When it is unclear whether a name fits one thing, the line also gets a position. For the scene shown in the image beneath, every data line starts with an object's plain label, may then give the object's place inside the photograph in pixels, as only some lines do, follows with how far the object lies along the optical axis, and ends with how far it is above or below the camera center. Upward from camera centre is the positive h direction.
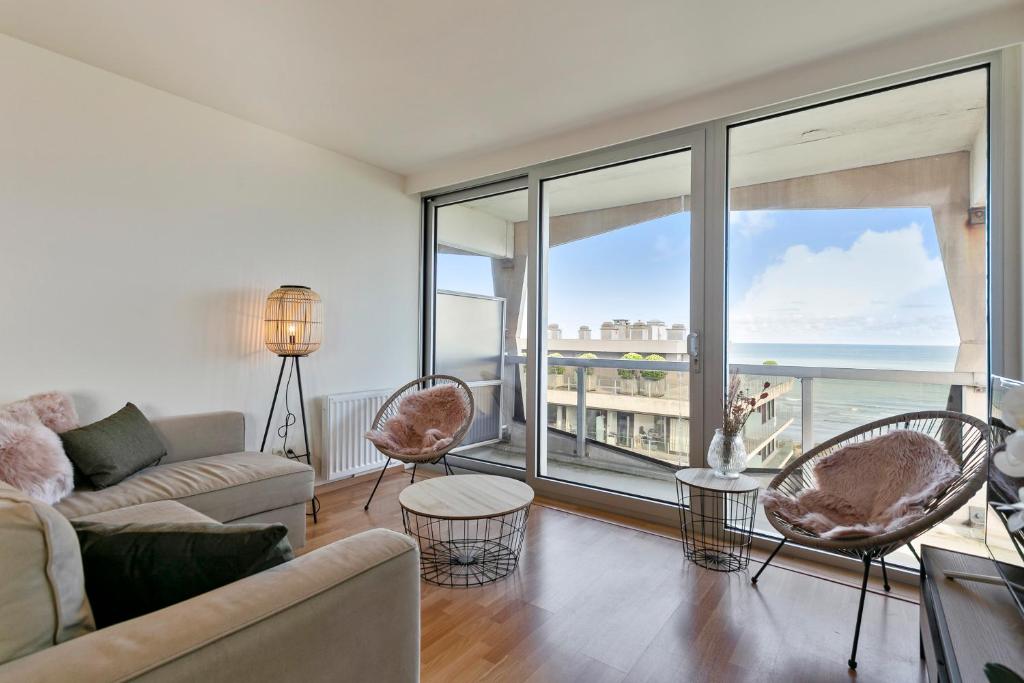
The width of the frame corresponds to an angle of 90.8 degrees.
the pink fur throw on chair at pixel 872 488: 1.81 -0.59
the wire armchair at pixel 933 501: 1.67 -0.51
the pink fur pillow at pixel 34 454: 1.89 -0.47
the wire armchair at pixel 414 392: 3.07 -0.54
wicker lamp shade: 3.14 +0.09
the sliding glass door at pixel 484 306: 3.90 +0.26
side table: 2.46 -1.01
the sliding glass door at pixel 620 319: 3.05 +0.13
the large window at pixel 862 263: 2.27 +0.38
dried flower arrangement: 2.54 -0.35
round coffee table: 2.15 -1.08
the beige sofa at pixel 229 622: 0.73 -0.47
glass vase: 2.51 -0.59
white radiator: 3.61 -0.72
